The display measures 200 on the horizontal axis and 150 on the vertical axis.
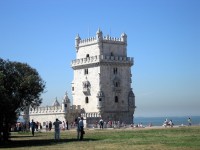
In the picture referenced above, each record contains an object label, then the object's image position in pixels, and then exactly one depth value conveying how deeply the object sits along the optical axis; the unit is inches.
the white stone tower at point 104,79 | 3425.2
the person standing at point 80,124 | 1640.3
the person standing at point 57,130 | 1684.8
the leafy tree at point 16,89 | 1558.6
